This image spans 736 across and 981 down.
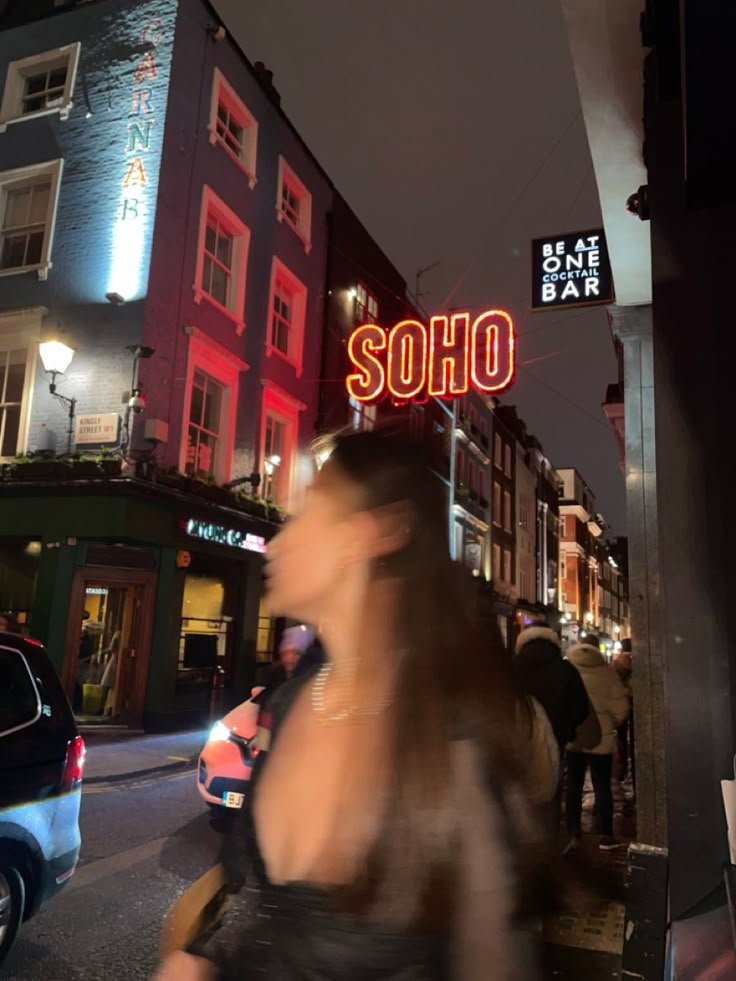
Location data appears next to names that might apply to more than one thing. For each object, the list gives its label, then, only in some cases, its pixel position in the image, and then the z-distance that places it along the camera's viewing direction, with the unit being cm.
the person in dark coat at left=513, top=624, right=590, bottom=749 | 663
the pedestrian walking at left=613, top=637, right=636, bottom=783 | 1046
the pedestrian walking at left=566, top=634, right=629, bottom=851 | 729
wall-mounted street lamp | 1367
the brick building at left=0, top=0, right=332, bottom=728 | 1368
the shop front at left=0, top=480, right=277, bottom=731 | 1340
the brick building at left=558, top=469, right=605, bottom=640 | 5712
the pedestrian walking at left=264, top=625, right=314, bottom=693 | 596
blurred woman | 135
